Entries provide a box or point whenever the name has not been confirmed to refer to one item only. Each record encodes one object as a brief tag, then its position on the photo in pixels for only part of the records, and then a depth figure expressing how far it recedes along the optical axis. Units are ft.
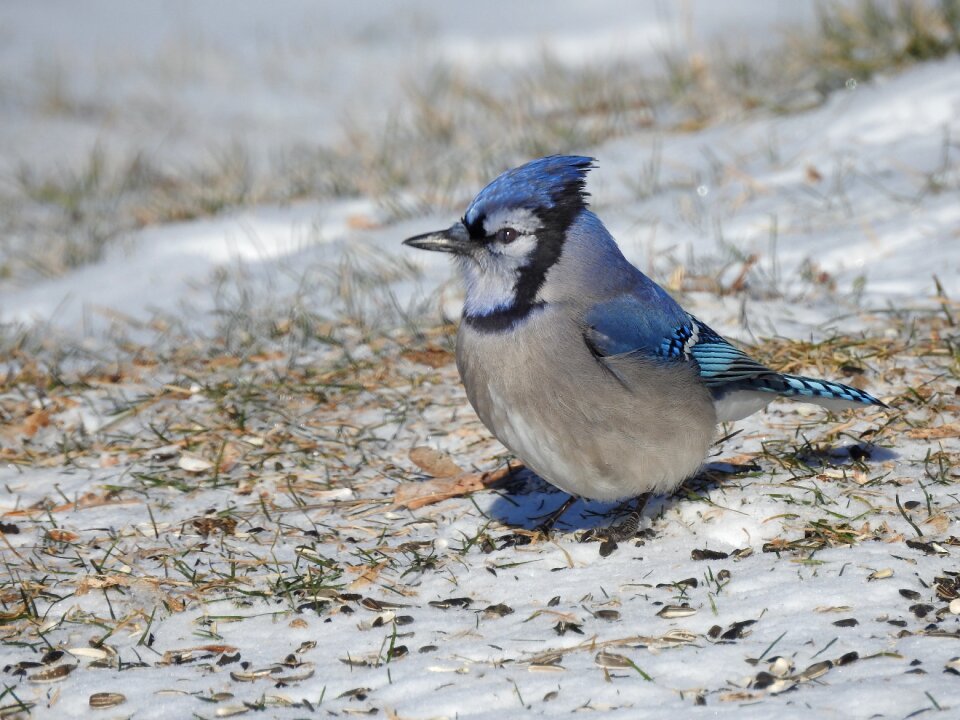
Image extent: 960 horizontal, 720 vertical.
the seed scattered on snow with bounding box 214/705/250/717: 19.24
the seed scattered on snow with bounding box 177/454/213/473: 29.02
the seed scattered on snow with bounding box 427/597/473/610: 22.81
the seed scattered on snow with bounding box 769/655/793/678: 18.97
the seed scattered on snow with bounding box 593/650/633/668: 19.62
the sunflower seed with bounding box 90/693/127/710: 19.54
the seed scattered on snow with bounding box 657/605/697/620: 21.31
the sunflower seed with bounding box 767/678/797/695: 18.49
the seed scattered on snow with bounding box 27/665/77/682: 20.51
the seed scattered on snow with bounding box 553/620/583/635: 21.11
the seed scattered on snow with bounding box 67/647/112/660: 21.21
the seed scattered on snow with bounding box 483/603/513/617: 22.30
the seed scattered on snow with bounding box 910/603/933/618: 20.50
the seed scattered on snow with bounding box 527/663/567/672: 19.71
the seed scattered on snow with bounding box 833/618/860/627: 20.21
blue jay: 23.22
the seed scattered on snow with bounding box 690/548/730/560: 23.58
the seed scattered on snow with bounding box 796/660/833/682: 18.76
